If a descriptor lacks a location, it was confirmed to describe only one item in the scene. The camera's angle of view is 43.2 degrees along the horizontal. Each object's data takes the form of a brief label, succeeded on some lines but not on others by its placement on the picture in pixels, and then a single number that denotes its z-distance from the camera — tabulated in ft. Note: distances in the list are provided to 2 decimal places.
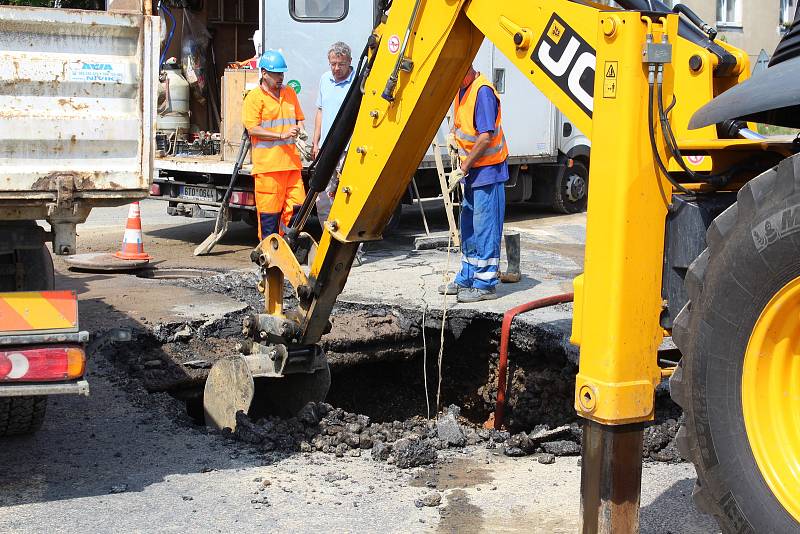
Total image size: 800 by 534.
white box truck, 34.42
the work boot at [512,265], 29.12
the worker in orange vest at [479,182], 26.14
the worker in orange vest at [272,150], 30.19
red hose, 21.83
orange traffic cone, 31.65
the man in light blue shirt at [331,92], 31.40
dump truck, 14.15
